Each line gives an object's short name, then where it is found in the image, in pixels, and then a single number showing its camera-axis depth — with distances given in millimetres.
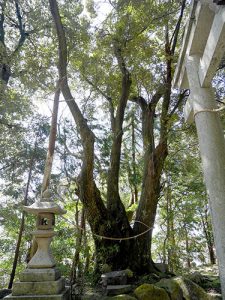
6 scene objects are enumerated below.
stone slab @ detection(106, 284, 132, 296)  4656
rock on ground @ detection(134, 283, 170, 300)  4053
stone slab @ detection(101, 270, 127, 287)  4992
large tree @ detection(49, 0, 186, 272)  5777
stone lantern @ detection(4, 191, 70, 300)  3627
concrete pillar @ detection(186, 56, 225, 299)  2014
